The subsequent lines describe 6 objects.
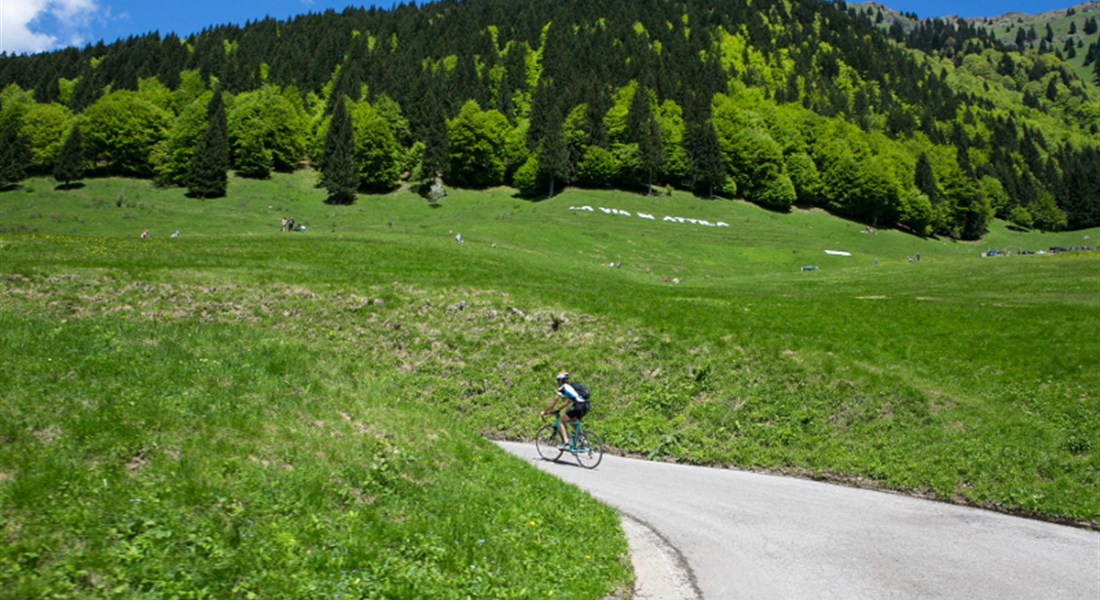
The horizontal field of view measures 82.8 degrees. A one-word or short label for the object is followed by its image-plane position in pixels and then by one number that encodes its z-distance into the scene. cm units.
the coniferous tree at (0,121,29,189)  8650
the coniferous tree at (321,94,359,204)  9194
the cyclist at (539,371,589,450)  1764
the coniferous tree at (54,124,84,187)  8956
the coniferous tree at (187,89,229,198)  8862
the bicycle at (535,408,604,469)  1775
